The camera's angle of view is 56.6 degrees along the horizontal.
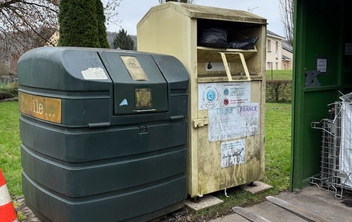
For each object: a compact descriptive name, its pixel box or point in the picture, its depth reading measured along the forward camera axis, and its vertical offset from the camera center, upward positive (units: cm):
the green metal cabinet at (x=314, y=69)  370 +25
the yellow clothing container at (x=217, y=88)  315 +2
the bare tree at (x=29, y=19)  1279 +283
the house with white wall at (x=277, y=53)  3491 +441
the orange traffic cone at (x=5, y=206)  254 -91
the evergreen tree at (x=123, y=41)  2320 +356
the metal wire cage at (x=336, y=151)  349 -67
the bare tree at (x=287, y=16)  1587 +366
